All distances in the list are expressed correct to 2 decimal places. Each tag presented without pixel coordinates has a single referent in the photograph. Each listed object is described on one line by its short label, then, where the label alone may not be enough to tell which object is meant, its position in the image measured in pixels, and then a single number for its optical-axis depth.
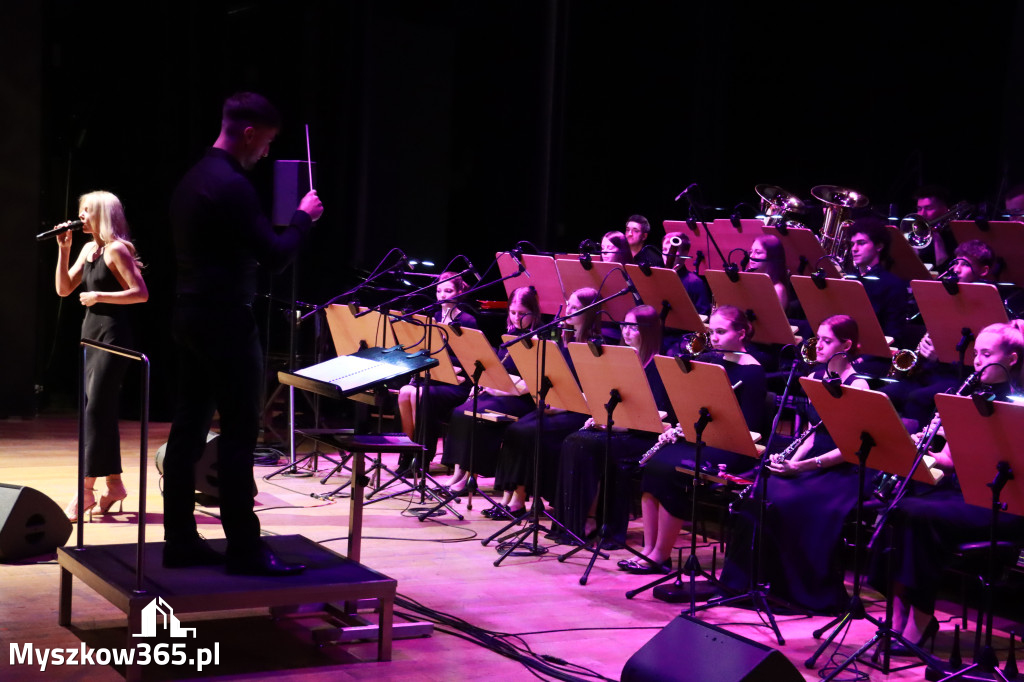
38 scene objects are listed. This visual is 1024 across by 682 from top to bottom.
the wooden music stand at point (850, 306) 5.52
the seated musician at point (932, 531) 4.09
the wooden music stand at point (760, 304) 5.86
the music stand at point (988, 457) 3.49
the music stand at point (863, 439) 3.86
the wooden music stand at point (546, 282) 7.15
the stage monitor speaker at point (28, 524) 4.70
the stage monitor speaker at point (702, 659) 2.94
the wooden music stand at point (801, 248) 6.96
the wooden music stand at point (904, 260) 6.77
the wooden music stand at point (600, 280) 6.65
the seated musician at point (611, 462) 5.57
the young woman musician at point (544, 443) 6.00
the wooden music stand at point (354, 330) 6.92
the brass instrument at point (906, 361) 5.49
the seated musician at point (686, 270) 7.12
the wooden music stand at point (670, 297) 6.19
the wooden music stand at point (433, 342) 6.56
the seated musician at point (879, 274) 6.20
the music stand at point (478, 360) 6.10
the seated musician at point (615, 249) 7.32
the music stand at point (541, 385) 5.43
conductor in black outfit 3.51
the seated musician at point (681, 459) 5.14
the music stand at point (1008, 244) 6.41
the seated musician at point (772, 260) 6.48
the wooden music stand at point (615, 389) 4.92
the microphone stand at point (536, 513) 5.36
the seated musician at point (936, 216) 7.27
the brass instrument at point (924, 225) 7.40
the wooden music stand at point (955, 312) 5.08
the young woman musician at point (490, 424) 6.43
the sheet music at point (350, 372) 3.97
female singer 5.24
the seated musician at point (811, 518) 4.56
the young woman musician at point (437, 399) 7.06
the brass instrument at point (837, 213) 7.49
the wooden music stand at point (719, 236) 7.24
